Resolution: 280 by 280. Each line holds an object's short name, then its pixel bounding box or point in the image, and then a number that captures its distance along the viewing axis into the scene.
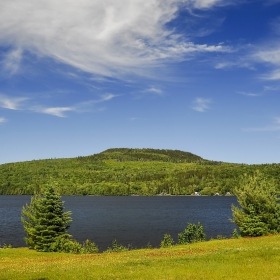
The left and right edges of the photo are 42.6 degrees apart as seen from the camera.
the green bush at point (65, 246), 49.66
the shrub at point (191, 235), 64.69
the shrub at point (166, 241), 60.83
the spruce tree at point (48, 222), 51.62
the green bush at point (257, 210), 53.06
